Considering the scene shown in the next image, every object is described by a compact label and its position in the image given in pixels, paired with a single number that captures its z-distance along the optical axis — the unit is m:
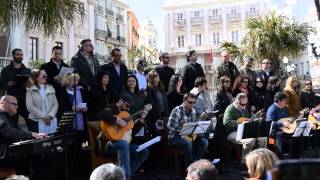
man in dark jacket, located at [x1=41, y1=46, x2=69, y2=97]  8.05
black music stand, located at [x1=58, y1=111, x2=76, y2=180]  6.04
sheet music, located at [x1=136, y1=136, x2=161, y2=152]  7.05
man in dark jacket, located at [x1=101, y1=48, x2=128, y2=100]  8.75
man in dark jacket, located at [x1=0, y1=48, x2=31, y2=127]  7.55
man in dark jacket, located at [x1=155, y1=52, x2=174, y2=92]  10.46
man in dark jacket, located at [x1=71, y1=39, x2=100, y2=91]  8.46
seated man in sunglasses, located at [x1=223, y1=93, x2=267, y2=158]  8.69
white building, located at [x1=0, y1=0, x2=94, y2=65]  32.97
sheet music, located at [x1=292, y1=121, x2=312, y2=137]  8.72
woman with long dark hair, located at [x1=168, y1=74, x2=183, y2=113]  9.66
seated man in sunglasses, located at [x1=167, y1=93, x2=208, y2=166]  7.92
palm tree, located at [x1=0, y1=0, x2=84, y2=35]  7.63
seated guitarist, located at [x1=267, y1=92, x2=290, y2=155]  9.05
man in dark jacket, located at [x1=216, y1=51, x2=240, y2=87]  10.69
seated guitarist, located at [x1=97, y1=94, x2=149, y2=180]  6.72
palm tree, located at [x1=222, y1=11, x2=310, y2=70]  20.28
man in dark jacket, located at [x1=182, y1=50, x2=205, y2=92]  10.52
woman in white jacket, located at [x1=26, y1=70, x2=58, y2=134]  7.31
